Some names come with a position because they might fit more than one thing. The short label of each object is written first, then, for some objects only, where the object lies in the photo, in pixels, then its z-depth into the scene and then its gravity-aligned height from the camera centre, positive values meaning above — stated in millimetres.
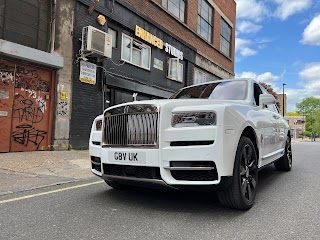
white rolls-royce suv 2726 -216
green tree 70235 +6961
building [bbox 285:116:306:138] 71938 +1697
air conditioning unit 8371 +2925
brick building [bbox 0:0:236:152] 7164 +2234
